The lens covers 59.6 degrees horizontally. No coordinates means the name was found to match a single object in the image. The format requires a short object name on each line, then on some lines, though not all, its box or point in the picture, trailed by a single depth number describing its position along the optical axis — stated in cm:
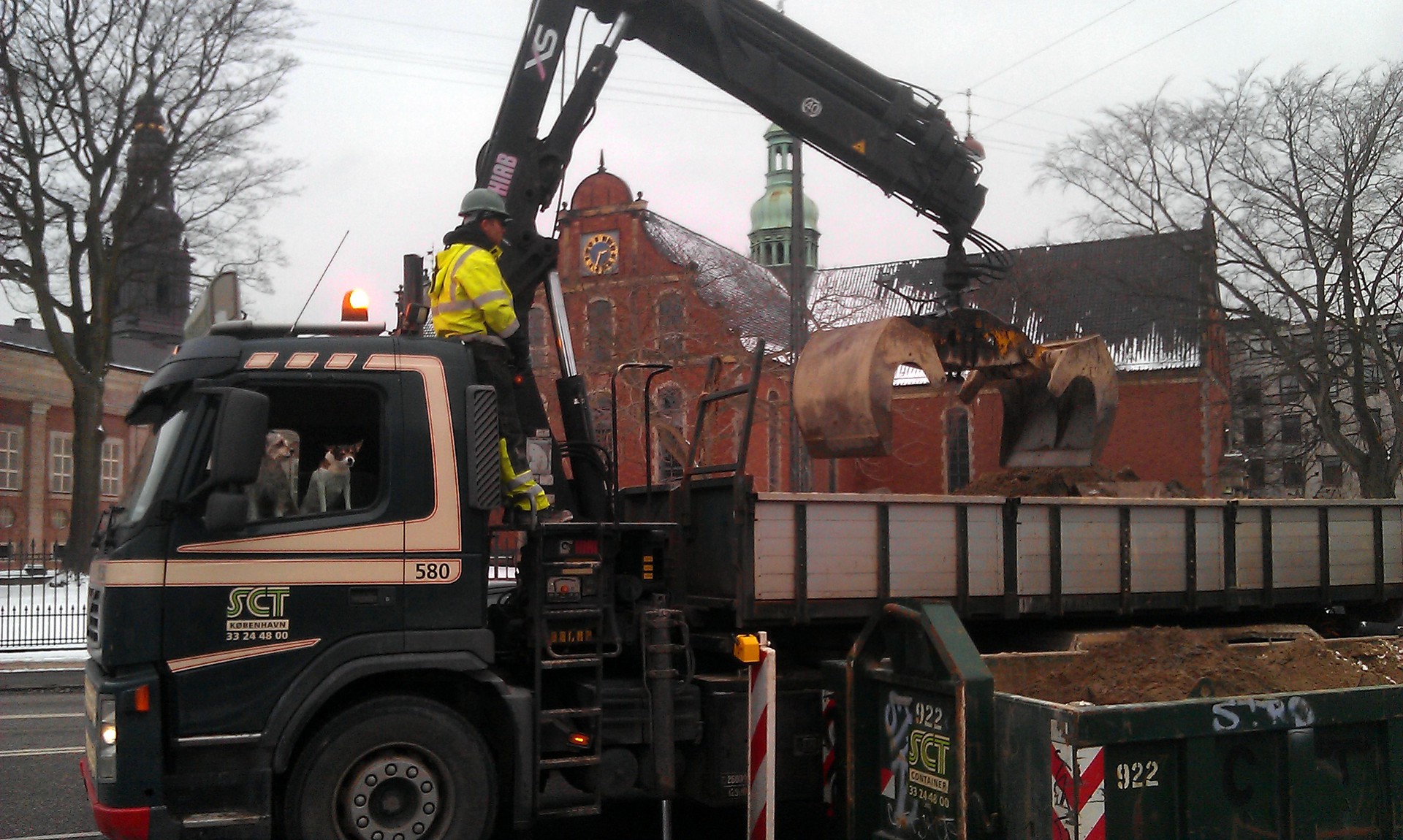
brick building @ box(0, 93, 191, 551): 4881
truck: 551
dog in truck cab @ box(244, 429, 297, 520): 575
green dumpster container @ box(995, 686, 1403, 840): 511
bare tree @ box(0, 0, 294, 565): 2889
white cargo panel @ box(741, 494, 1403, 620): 680
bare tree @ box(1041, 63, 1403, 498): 2909
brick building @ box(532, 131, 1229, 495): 3067
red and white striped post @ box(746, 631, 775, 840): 629
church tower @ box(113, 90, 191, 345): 2980
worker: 631
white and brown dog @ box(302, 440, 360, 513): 588
